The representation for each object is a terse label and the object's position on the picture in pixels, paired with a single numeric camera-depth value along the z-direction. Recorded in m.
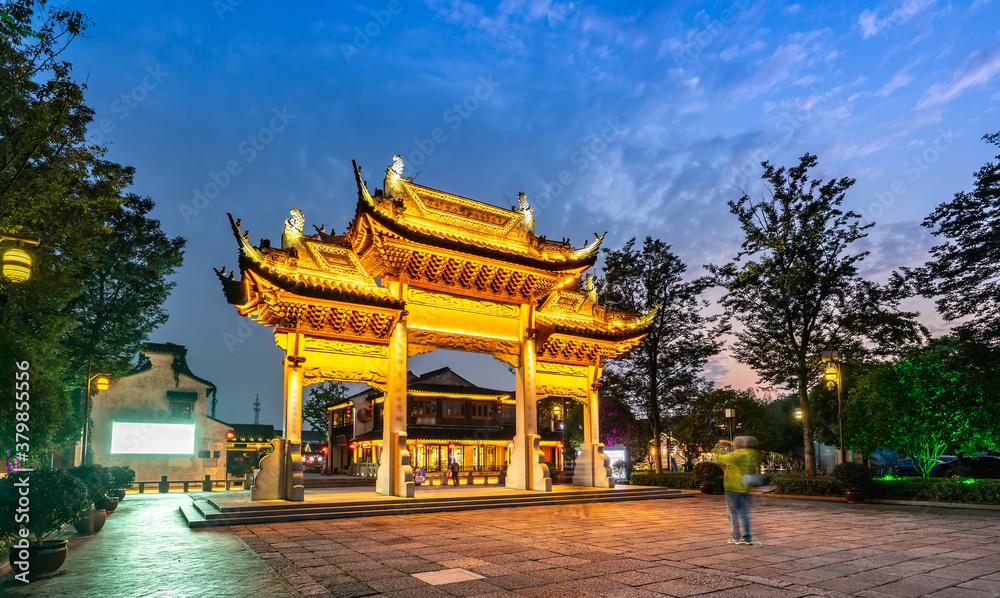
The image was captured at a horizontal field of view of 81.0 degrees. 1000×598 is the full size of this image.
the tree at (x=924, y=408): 17.94
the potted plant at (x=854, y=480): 17.98
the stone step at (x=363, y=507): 12.54
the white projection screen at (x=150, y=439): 32.59
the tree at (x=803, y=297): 21.55
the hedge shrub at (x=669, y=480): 23.45
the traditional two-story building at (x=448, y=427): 39.59
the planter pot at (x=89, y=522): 10.99
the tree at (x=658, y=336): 26.22
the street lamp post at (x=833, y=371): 18.38
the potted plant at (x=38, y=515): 6.82
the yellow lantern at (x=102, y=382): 19.54
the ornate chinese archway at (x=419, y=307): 15.43
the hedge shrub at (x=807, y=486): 18.89
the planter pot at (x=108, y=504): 13.84
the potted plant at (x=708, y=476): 22.17
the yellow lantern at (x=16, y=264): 7.61
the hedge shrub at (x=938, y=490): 15.89
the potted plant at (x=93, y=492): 11.03
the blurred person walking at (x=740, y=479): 9.12
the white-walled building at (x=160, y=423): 32.59
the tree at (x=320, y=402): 54.78
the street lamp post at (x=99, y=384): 19.44
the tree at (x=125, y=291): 23.38
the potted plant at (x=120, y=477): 15.81
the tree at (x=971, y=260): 19.56
